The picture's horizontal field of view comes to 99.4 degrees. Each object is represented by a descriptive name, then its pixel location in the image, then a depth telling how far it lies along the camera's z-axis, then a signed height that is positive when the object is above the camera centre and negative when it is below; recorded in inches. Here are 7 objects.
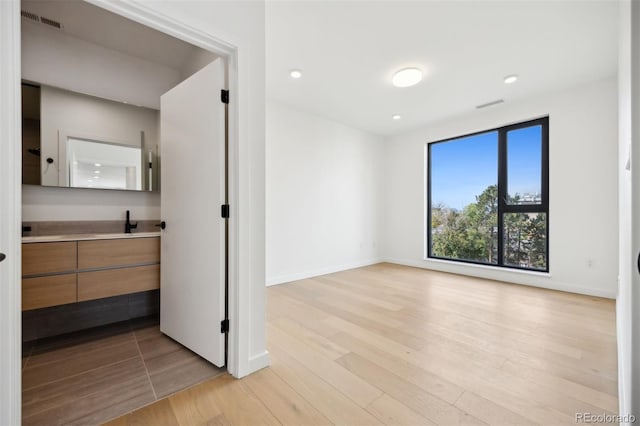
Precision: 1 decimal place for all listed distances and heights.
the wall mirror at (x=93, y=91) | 85.4 +43.1
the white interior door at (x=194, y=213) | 69.0 -0.1
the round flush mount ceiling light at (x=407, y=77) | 117.0 +60.2
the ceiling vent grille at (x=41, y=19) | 81.3 +60.0
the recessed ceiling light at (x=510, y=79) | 122.0 +61.2
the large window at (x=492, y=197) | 148.9 +9.5
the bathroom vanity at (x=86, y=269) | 70.3 -16.5
